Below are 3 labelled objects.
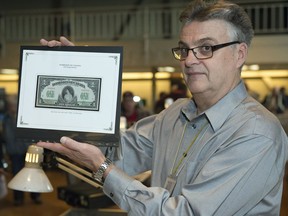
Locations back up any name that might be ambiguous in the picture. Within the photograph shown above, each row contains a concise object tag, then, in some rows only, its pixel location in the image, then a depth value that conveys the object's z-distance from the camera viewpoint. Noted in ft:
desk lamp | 5.01
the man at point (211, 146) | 4.38
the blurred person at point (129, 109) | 19.02
